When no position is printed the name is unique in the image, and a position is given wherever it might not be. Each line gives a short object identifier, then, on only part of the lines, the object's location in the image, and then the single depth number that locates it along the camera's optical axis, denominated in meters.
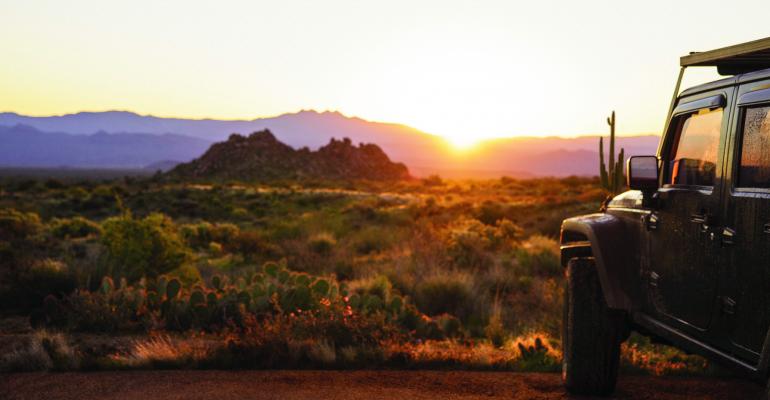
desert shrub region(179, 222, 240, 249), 20.42
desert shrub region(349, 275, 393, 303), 12.03
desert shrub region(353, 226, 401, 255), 19.44
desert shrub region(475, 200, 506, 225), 26.28
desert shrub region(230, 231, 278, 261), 18.48
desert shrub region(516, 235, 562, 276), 15.09
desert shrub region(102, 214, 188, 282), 12.55
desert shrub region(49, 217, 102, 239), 21.95
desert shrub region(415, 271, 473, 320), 11.84
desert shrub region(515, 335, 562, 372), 7.49
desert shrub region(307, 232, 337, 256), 18.83
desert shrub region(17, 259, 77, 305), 11.23
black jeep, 4.08
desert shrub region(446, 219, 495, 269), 15.83
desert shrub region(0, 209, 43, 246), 18.47
